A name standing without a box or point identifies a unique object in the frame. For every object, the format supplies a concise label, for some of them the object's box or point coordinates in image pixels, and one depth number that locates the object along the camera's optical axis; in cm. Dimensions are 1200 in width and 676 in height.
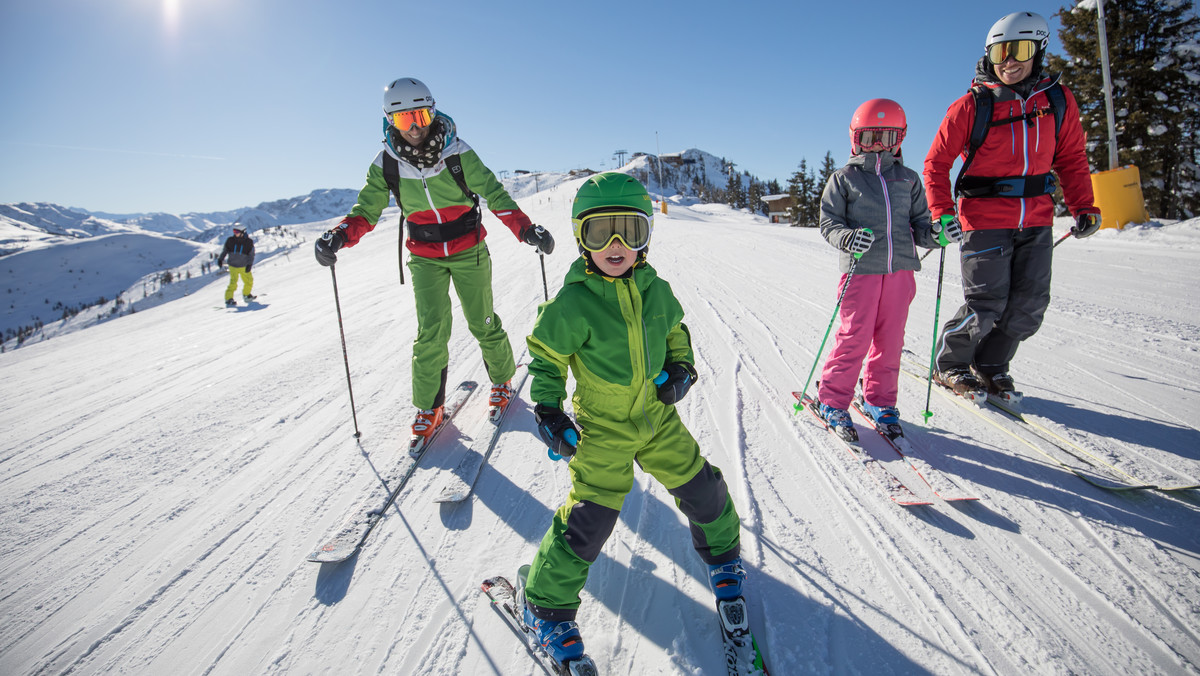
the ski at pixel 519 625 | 164
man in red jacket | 311
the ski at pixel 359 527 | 226
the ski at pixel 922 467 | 249
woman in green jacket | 329
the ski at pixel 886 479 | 244
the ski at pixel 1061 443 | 244
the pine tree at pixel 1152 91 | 1529
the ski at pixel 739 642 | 166
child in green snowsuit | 179
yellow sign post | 964
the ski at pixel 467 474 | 270
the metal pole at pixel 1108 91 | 1040
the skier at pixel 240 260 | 1028
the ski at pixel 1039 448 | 246
